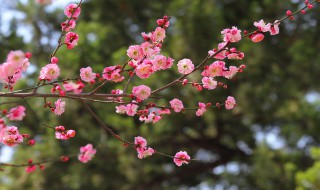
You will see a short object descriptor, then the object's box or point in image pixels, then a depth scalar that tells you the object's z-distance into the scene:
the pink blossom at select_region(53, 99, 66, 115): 1.26
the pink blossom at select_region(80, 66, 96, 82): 1.22
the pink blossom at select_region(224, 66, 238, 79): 1.25
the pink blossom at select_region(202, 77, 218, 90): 1.26
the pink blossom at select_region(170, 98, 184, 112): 1.27
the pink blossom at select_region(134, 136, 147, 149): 1.26
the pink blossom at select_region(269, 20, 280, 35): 1.23
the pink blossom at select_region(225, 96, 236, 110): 1.30
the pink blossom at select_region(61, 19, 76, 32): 1.22
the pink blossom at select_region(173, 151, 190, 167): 1.26
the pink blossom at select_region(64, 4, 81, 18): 1.27
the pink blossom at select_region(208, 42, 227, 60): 1.22
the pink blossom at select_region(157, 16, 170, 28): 1.22
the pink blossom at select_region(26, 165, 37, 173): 1.37
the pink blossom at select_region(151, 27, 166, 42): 1.23
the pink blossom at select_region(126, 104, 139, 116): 1.27
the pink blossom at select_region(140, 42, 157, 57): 1.22
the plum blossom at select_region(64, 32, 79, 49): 1.26
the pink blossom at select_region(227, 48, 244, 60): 1.22
